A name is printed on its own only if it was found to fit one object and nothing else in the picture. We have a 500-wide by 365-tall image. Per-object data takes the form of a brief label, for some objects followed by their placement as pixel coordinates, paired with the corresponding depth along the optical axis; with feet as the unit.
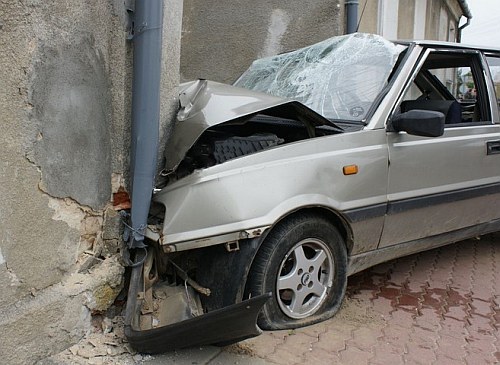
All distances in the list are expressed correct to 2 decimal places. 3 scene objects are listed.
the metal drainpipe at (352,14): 22.00
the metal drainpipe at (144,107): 9.45
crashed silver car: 9.00
